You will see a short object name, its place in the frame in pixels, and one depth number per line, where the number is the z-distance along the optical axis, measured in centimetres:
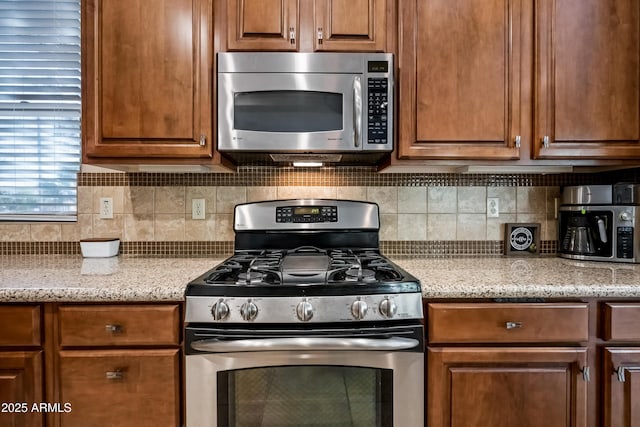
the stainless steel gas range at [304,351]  116
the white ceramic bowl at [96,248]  175
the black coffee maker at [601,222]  158
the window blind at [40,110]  189
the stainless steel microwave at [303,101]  147
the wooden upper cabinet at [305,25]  150
